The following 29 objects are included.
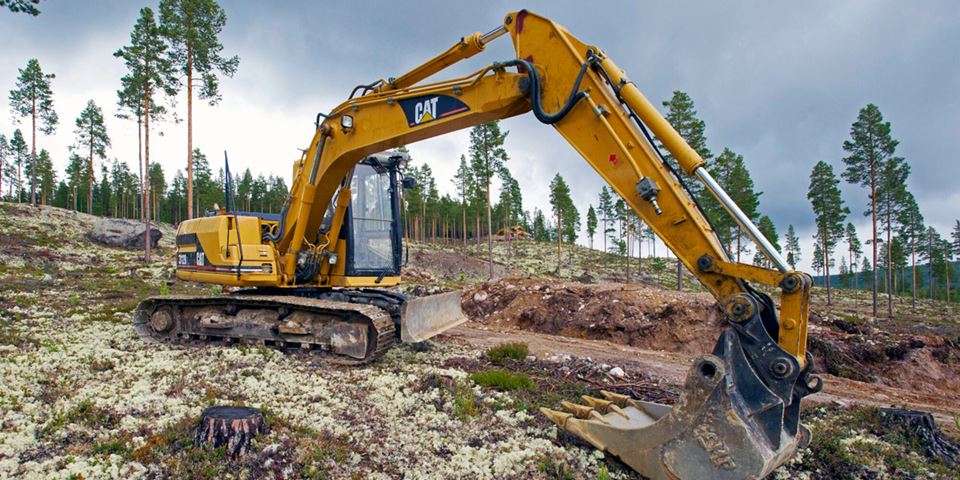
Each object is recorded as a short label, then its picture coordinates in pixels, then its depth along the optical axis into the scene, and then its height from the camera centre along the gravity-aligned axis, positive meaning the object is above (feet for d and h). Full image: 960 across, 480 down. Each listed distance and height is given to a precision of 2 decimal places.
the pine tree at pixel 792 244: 274.77 -1.09
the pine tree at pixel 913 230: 173.68 +4.19
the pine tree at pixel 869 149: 108.88 +20.39
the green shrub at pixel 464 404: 18.67 -6.18
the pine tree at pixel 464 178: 201.77 +27.19
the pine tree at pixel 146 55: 87.04 +34.16
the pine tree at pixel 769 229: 189.89 +5.31
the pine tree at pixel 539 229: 348.59 +11.05
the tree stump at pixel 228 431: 14.79 -5.53
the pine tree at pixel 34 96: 147.84 +45.19
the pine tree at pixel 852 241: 238.27 +0.28
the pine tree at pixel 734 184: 130.00 +15.77
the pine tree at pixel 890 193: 110.73 +11.22
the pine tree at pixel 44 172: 218.18 +33.33
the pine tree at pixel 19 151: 206.90 +41.19
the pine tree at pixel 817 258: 258.88 -8.76
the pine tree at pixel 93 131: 168.55 +39.71
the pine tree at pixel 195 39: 79.61 +33.49
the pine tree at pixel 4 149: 213.05 +42.39
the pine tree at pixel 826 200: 147.54 +12.45
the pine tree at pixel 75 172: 221.46 +33.53
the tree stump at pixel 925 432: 16.61 -6.74
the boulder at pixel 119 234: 122.83 +3.31
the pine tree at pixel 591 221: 279.28 +12.86
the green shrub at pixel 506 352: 28.76 -6.36
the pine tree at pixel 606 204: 236.02 +19.08
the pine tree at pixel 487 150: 123.24 +23.61
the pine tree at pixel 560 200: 194.18 +17.61
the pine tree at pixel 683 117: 104.01 +26.17
